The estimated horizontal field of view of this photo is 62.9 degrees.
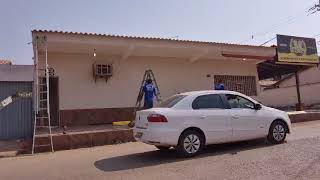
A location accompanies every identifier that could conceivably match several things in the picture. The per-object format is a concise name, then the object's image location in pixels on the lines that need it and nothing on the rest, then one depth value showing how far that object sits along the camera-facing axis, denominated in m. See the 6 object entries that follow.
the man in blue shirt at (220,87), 10.08
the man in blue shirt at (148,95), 9.28
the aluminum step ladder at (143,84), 10.61
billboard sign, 12.15
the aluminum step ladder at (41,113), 7.49
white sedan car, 5.82
